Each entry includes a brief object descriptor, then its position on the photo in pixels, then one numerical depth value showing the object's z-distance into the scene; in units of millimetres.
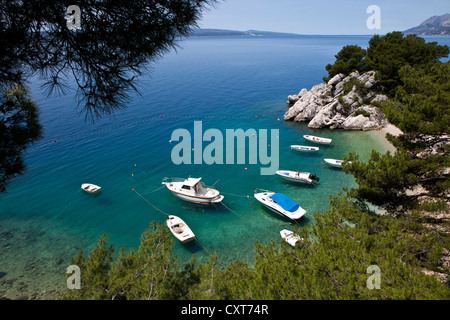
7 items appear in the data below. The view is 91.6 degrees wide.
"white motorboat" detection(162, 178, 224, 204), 22922
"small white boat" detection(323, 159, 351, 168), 27734
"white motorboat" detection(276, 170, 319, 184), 25109
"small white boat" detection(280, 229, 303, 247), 18031
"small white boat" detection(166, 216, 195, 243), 18594
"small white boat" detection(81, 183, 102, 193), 25047
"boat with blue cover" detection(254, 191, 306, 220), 20334
